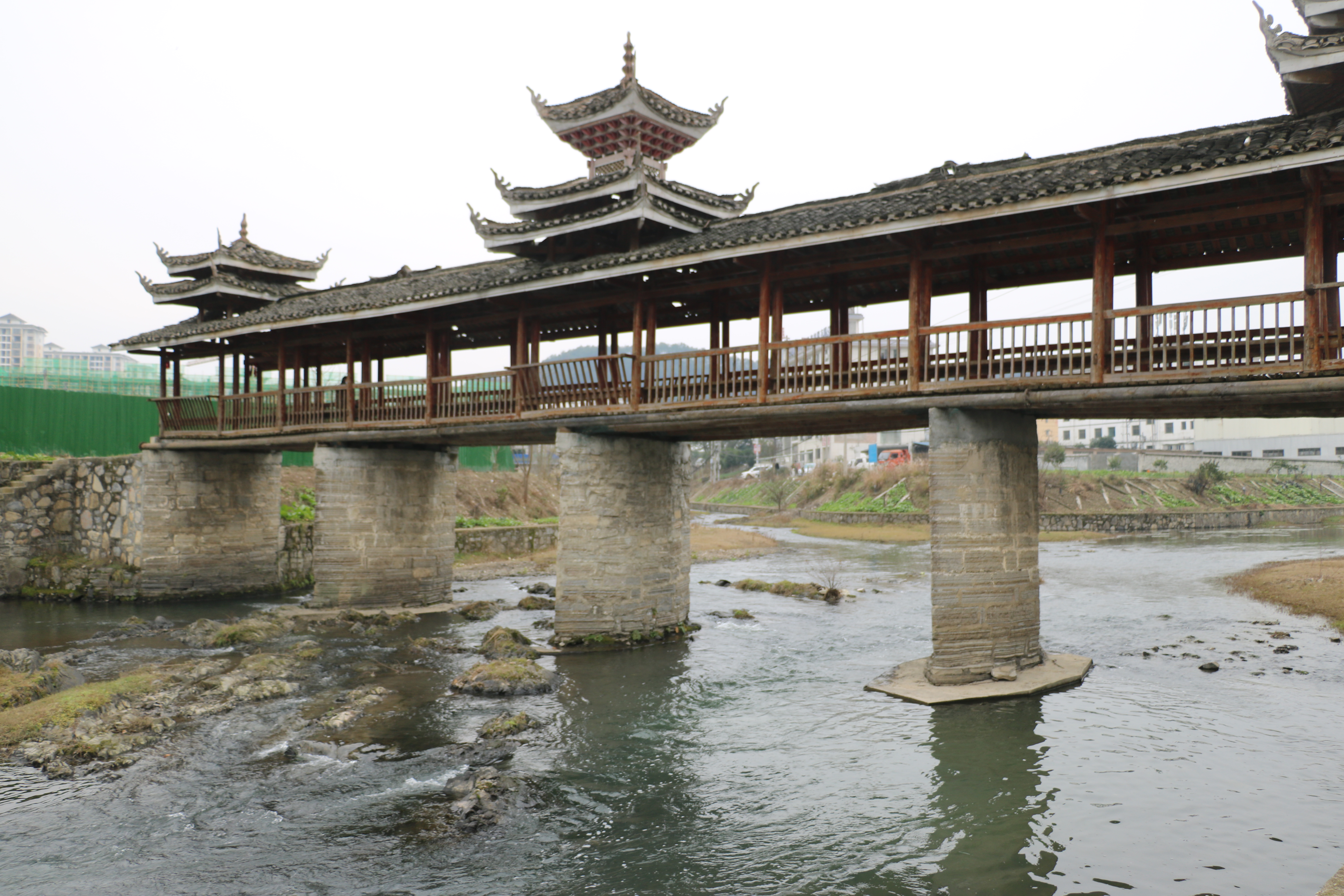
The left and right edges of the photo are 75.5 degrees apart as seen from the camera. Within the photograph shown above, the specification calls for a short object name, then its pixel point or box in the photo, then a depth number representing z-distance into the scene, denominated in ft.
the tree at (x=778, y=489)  195.83
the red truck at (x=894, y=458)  183.11
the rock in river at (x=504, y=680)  39.40
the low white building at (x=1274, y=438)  187.21
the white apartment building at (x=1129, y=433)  216.95
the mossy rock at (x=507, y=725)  33.06
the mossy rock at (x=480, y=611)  59.36
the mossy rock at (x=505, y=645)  45.93
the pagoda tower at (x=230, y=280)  68.28
